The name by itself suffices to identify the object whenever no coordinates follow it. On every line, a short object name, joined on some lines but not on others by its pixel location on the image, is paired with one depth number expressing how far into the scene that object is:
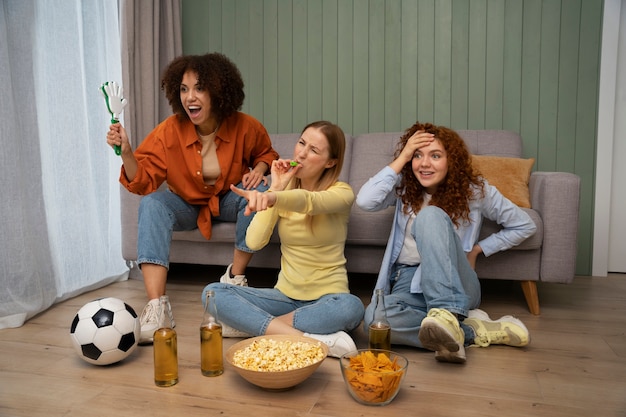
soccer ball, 1.53
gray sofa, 2.15
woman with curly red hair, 1.61
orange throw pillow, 2.41
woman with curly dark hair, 2.10
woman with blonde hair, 1.67
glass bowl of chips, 1.28
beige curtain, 2.89
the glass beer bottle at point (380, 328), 1.51
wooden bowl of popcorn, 1.34
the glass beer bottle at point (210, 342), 1.47
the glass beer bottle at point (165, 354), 1.44
